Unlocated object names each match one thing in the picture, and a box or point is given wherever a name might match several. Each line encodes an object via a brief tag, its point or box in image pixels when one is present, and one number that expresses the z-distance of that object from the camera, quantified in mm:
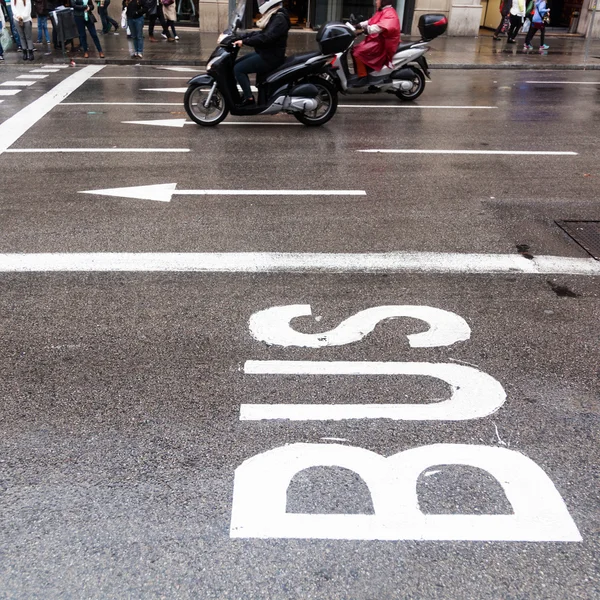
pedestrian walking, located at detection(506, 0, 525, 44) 21172
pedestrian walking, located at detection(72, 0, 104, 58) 17469
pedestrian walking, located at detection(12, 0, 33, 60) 16547
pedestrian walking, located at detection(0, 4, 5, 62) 16656
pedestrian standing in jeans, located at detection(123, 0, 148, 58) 17094
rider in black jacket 9578
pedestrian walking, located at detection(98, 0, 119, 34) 22828
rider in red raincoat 11820
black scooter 9953
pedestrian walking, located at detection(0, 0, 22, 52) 19594
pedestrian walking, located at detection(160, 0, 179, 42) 20875
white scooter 12273
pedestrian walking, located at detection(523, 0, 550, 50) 20356
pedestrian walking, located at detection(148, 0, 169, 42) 20383
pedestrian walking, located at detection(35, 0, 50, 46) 18703
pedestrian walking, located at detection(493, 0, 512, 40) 23203
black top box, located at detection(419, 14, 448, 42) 12406
